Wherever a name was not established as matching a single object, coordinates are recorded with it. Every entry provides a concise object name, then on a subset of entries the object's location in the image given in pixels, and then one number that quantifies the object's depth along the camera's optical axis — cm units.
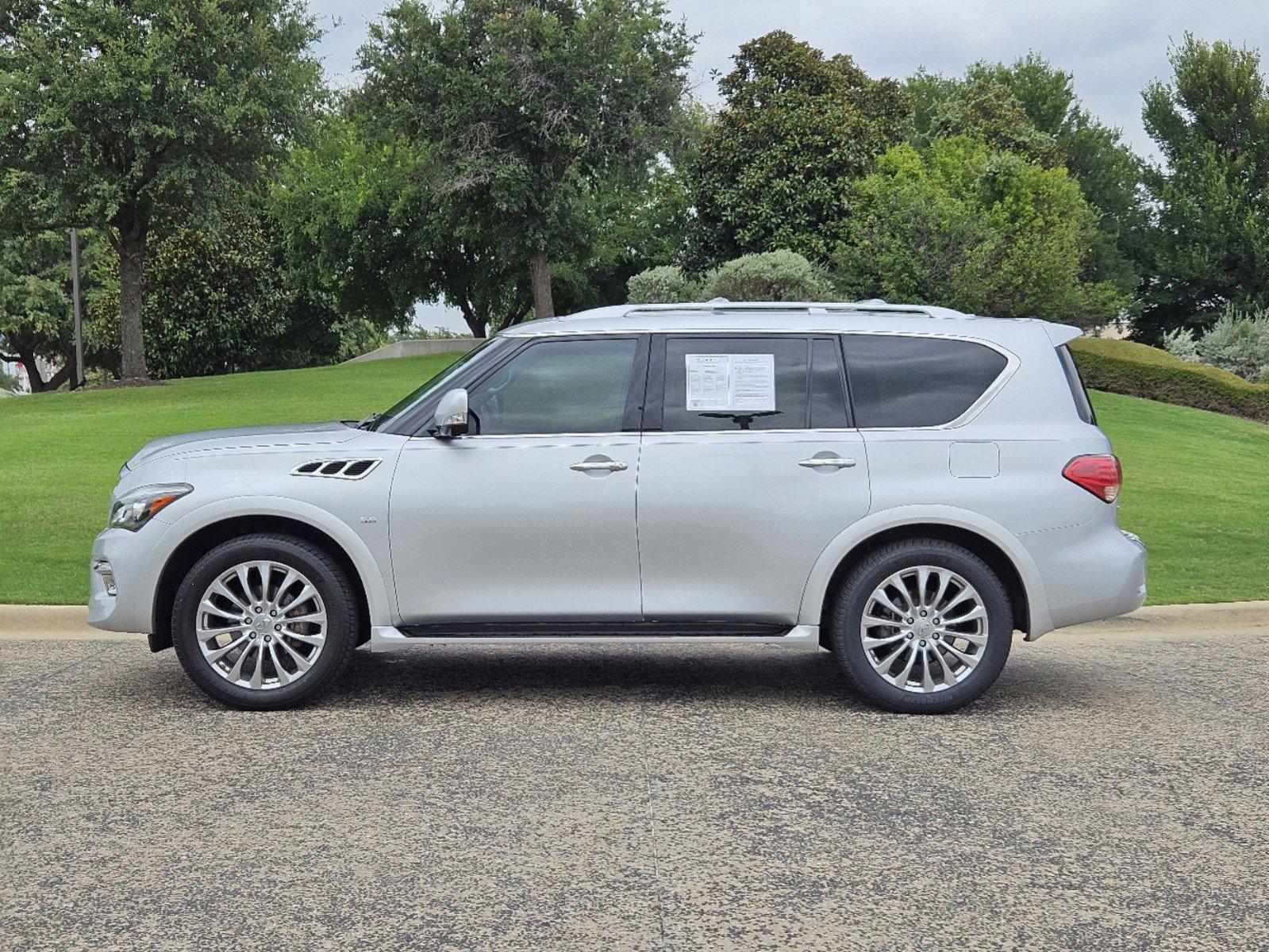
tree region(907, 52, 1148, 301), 5938
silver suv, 658
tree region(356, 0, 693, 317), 3391
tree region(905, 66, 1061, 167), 5106
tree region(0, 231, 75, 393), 5503
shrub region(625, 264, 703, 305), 3478
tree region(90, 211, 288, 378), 5725
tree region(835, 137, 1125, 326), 2978
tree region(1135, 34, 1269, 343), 5578
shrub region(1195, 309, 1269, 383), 3669
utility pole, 4744
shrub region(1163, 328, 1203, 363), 3903
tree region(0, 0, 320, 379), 3189
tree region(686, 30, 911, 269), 4306
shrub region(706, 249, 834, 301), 3030
